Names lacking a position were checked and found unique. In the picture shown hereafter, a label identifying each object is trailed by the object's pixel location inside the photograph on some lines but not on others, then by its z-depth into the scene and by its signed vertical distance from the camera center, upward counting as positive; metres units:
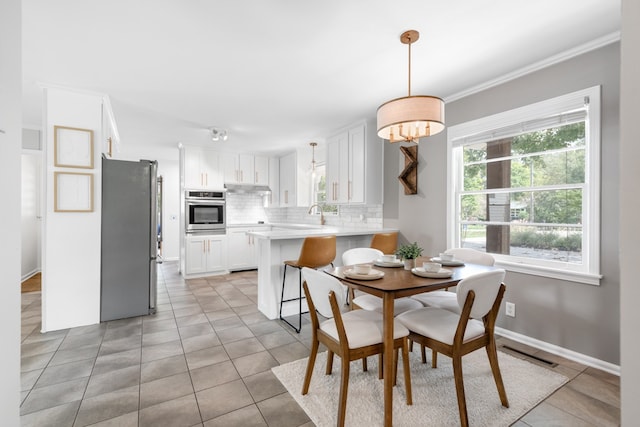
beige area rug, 1.74 -1.19
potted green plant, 2.21 -0.31
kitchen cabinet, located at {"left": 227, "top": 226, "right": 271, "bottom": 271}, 5.92 -0.75
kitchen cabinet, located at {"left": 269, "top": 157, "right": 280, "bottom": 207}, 6.63 +0.71
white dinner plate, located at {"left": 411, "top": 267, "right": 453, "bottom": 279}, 1.95 -0.41
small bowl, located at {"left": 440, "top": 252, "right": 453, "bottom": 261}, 2.43 -0.36
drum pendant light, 1.99 +0.68
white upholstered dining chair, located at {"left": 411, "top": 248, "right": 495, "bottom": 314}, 2.35 -0.70
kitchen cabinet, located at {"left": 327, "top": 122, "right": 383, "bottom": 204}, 4.12 +0.67
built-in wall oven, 5.52 +0.01
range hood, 6.05 +0.50
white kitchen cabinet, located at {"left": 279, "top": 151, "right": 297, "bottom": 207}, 6.05 +0.69
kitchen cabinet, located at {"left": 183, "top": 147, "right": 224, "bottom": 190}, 5.64 +0.84
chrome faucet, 5.51 +0.05
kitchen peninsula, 3.35 -0.60
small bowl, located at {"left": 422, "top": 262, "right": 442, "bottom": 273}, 2.04 -0.38
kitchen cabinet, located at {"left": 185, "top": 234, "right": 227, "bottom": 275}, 5.42 -0.76
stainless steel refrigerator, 3.33 -0.30
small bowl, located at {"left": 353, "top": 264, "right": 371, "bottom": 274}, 1.99 -0.39
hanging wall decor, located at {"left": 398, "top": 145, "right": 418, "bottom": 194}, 3.71 +0.52
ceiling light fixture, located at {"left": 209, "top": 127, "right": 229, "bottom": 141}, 4.60 +1.24
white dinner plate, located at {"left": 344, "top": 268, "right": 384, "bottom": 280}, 1.89 -0.40
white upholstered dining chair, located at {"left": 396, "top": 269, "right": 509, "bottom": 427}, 1.64 -0.70
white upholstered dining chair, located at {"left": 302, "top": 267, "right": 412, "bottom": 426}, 1.64 -0.71
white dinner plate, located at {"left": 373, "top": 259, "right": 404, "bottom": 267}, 2.29 -0.39
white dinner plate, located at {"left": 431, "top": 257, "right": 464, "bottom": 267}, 2.36 -0.40
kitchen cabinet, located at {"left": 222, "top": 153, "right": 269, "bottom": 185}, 6.09 +0.93
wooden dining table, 1.63 -0.44
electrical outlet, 2.84 -0.92
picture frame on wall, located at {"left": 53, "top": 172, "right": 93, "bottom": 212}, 3.05 +0.22
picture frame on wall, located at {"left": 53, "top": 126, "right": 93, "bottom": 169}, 3.05 +0.68
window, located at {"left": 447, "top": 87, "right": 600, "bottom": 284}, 2.39 +0.24
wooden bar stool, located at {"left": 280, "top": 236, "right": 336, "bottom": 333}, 3.06 -0.43
